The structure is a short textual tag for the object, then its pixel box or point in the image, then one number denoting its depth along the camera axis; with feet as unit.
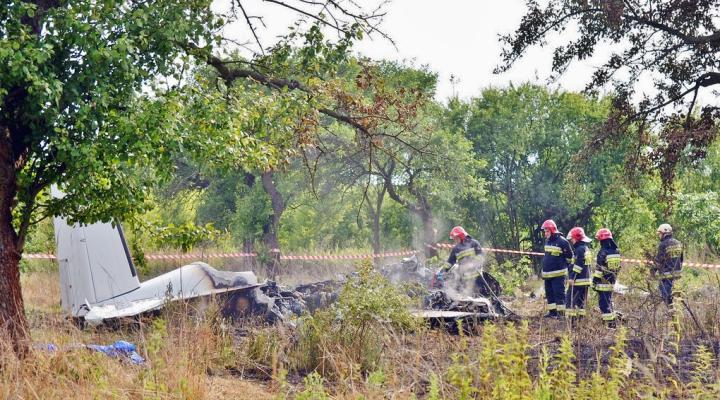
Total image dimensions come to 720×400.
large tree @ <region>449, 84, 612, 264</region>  101.40
